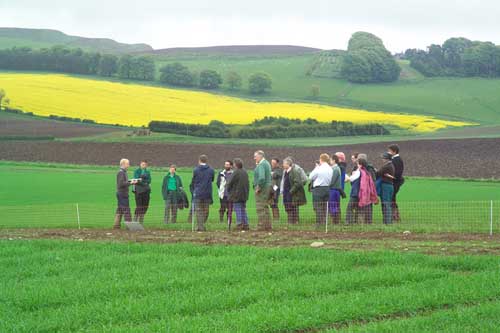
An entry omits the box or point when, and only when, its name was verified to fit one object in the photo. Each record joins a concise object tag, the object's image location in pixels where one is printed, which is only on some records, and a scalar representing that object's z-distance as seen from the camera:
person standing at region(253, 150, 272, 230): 19.73
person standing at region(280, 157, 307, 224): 20.91
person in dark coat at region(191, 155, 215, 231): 20.61
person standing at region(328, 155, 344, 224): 20.19
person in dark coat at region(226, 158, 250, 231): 19.75
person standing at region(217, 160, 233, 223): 21.75
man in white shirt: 20.27
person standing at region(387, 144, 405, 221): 21.44
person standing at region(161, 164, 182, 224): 22.28
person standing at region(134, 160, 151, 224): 22.06
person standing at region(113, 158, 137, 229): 21.11
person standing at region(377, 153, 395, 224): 20.84
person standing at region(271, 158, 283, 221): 21.42
